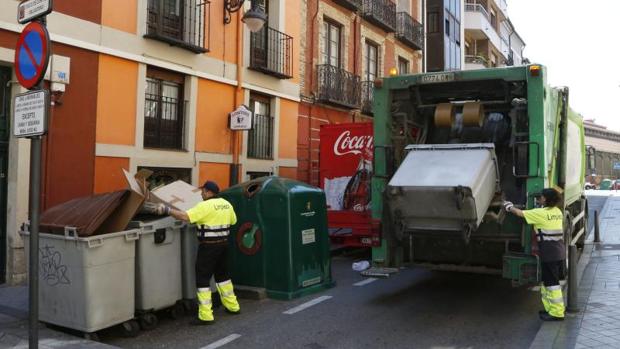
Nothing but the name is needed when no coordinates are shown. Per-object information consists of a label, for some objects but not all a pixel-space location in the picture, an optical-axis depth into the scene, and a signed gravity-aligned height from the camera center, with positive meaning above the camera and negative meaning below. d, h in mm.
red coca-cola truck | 10033 +115
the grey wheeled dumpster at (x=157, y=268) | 5535 -903
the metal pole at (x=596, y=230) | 11721 -863
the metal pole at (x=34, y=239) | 4105 -454
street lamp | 9745 +2941
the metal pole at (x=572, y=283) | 6000 -1032
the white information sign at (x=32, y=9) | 4121 +1309
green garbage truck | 5695 +258
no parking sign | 4066 +942
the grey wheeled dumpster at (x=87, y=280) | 5023 -948
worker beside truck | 5777 -537
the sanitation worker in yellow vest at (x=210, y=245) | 5824 -687
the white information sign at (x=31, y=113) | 4043 +494
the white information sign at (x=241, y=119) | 10578 +1241
